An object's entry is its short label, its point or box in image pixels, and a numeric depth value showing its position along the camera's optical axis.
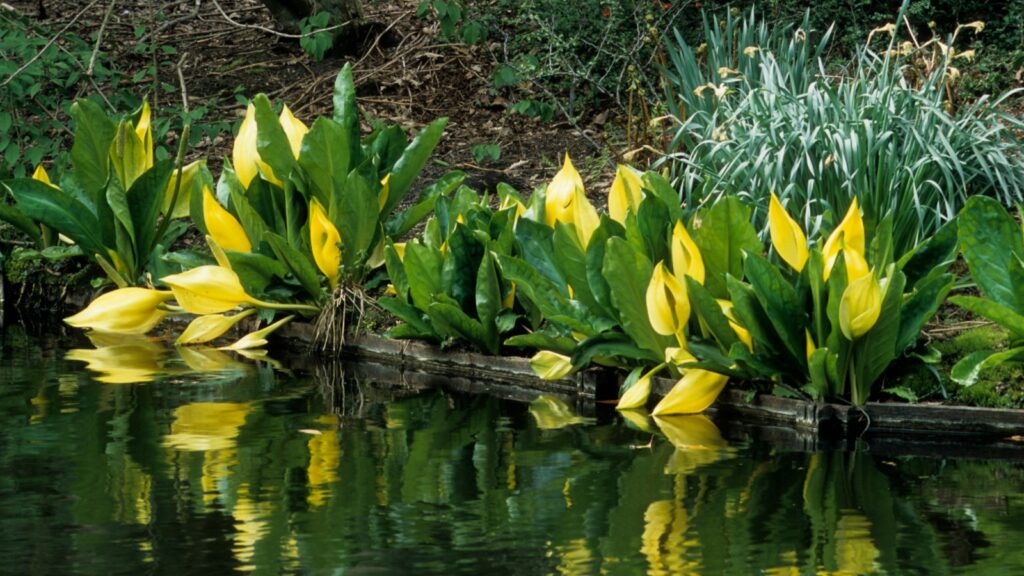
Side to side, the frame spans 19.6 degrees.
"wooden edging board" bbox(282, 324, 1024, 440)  10.41
